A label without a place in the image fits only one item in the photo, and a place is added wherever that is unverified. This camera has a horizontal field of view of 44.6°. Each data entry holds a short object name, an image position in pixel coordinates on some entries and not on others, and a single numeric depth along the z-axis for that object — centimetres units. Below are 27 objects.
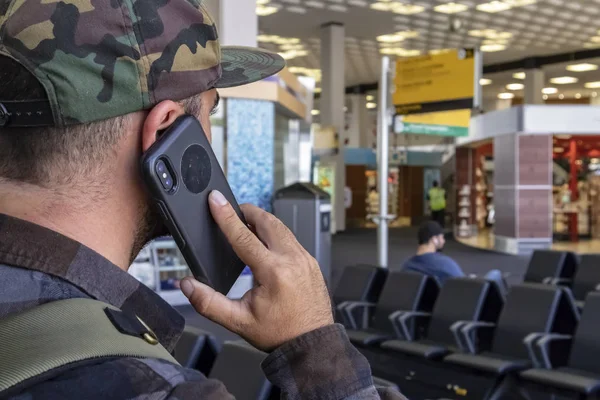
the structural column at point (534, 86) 2328
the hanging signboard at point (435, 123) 743
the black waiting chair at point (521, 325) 434
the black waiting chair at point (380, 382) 211
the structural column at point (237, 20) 829
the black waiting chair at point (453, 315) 478
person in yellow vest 2197
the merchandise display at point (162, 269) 820
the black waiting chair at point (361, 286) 581
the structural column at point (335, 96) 1952
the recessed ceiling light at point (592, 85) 2735
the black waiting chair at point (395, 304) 526
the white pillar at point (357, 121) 2936
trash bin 852
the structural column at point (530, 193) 1545
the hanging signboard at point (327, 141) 1930
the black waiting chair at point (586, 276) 631
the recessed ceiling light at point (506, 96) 3038
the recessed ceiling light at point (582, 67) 2370
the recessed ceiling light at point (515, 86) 2816
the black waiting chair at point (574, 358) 382
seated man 582
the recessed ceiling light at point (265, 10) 1672
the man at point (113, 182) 67
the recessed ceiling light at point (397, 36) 1967
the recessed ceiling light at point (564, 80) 2612
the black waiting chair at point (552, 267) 709
